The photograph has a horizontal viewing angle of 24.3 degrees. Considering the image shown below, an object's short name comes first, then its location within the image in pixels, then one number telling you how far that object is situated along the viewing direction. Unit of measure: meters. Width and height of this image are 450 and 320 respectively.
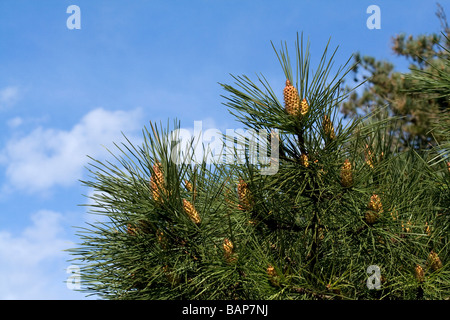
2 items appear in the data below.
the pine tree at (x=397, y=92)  7.48
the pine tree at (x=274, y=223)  1.61
